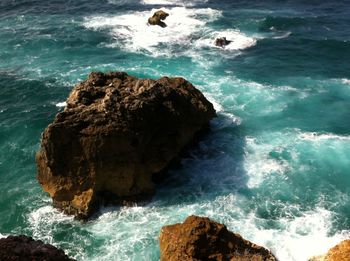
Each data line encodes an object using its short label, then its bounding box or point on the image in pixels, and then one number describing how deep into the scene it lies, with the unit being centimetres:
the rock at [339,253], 3244
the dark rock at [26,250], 2517
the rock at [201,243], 3092
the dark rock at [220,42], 7309
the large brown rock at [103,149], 3969
